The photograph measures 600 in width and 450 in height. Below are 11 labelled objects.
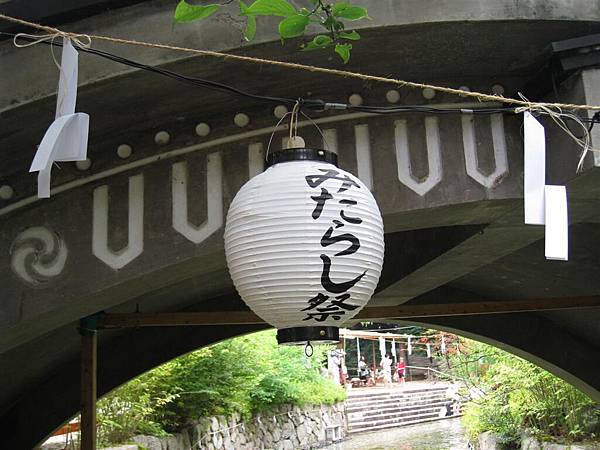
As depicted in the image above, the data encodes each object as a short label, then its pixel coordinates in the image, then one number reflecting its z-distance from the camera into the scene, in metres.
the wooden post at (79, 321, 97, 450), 4.03
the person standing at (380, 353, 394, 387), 25.83
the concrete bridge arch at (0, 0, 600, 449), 3.04
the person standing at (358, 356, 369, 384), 26.45
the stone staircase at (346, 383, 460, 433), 20.77
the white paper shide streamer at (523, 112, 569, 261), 2.58
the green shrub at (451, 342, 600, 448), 8.80
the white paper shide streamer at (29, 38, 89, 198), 2.20
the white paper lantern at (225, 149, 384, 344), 2.28
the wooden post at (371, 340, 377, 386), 26.71
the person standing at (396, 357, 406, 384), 27.21
